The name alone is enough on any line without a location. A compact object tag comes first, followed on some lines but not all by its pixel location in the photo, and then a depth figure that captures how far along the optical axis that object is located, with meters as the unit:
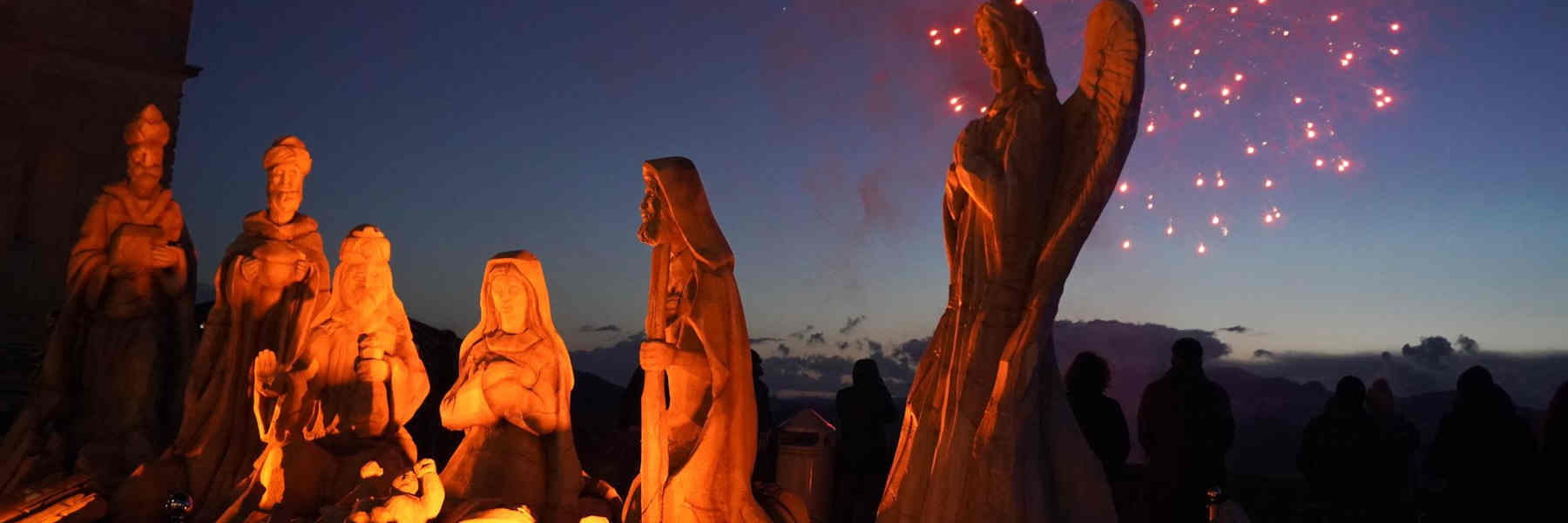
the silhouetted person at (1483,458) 6.39
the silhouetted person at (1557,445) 6.22
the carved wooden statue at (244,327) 7.44
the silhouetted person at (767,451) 8.41
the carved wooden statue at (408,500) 5.54
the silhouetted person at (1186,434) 6.68
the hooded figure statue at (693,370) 5.73
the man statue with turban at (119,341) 8.13
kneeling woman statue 6.38
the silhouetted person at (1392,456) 6.82
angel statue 4.83
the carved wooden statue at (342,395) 6.85
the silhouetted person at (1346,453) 6.78
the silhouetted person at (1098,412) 7.00
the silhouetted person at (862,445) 7.64
